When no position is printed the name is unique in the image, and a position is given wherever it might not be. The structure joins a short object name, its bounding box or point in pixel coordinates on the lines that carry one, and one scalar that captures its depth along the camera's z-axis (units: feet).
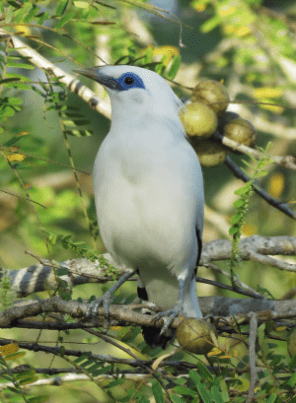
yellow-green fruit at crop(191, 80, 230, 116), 21.71
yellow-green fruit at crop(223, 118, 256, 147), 21.56
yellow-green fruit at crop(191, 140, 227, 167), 21.86
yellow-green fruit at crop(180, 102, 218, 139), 20.44
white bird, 17.16
